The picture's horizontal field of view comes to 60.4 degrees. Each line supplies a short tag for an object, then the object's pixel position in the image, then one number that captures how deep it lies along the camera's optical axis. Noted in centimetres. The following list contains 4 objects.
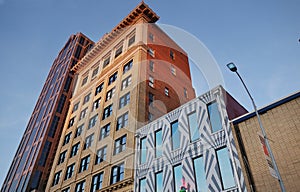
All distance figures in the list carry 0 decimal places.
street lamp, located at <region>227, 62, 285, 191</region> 1622
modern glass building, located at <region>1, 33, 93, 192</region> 5994
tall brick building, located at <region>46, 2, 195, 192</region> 3253
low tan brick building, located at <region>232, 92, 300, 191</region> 1683
